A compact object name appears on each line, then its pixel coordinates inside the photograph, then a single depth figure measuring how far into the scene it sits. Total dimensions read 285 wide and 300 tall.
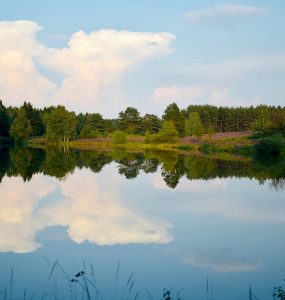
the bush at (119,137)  71.19
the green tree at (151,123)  84.94
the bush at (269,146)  49.69
